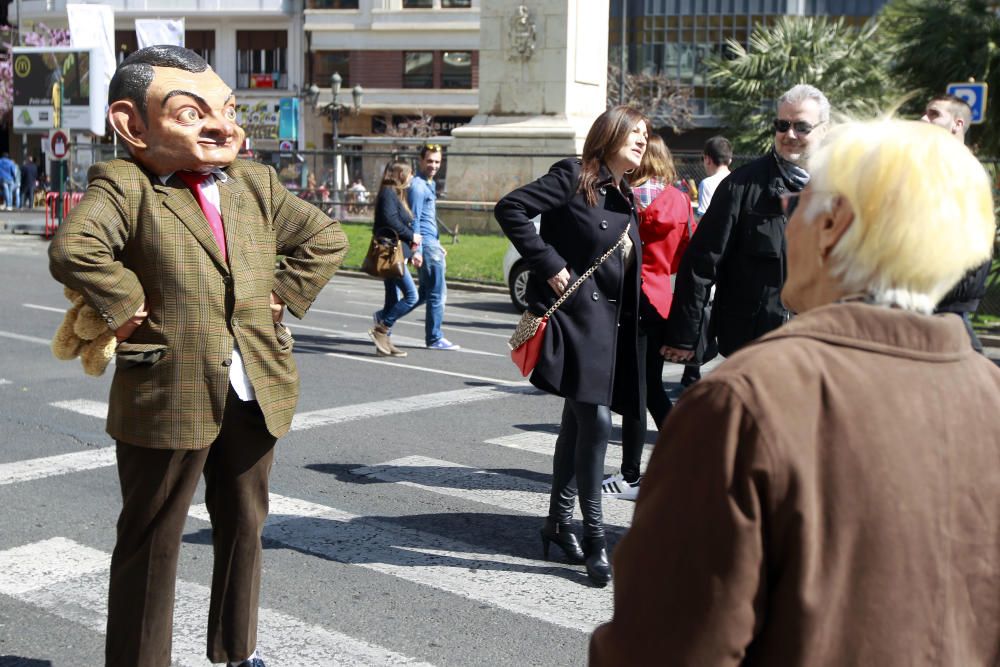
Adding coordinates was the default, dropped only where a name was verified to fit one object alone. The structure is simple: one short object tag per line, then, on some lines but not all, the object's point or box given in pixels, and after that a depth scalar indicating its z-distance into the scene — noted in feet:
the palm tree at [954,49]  51.55
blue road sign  42.50
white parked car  46.57
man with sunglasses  15.47
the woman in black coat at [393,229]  35.27
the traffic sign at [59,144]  86.94
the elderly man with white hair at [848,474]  5.02
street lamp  78.44
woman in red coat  17.37
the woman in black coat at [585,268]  15.43
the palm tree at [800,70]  96.22
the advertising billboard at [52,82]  89.35
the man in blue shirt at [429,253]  36.24
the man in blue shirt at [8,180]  125.80
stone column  74.13
